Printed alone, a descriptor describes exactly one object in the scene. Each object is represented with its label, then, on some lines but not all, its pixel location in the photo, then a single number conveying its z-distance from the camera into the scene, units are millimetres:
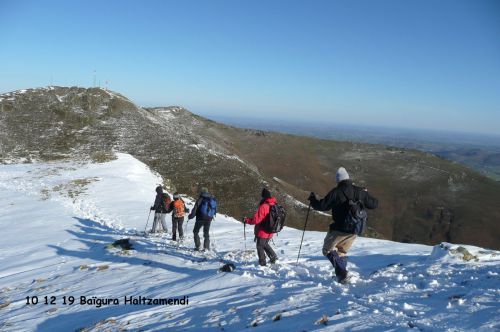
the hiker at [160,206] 19609
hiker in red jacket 11062
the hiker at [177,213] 17516
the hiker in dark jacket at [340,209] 9039
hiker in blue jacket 14547
